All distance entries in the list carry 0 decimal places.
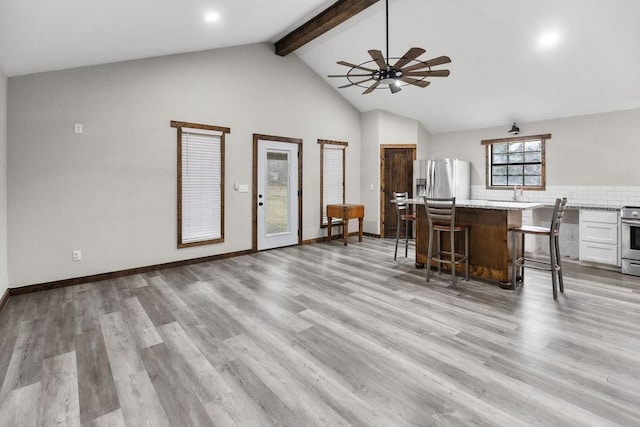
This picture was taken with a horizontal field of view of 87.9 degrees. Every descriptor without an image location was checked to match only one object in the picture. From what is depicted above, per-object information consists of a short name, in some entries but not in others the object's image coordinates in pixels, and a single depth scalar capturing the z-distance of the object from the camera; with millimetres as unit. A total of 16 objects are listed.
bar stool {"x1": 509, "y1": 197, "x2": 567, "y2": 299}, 3500
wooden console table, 6637
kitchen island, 3879
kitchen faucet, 6281
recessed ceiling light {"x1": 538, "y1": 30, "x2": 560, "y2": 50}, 4168
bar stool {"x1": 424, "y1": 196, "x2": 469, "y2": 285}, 3943
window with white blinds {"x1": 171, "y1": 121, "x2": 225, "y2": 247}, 5000
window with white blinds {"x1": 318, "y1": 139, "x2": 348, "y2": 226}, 7012
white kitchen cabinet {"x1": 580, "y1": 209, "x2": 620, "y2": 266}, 4698
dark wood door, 7441
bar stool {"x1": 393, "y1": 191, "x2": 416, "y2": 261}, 5111
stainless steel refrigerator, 6734
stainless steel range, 4387
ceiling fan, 3456
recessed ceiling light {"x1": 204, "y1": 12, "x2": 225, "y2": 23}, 3807
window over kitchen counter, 6188
